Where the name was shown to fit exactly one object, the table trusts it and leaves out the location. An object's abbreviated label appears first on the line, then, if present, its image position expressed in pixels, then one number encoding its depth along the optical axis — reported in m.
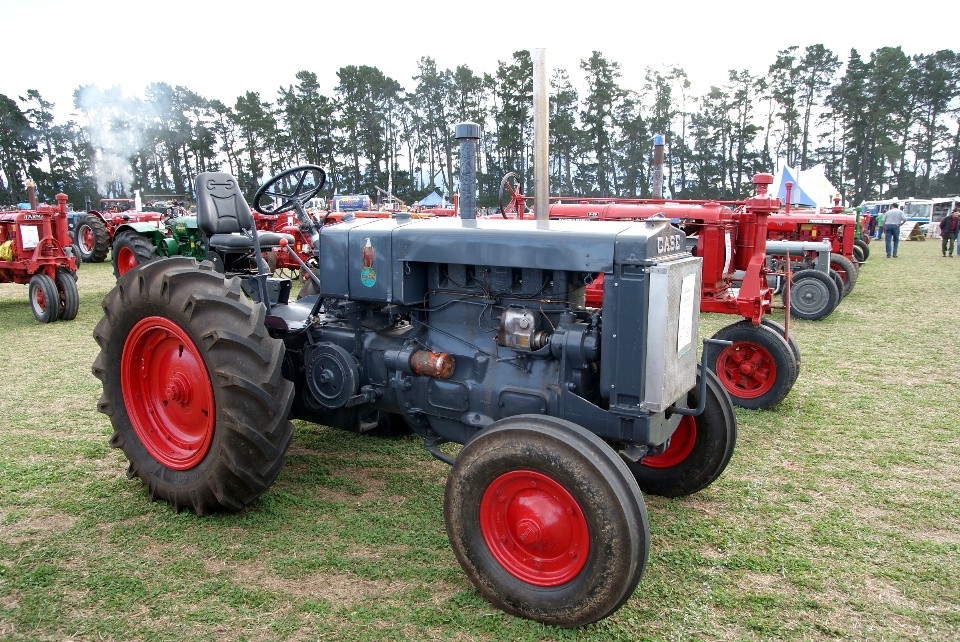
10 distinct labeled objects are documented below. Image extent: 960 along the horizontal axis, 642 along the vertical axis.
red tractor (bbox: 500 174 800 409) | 4.38
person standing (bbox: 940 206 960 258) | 16.47
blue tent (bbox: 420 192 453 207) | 32.94
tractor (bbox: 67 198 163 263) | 14.55
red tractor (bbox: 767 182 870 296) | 9.97
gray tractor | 2.11
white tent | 19.84
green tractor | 10.02
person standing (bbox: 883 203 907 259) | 16.97
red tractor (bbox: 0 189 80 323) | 7.68
